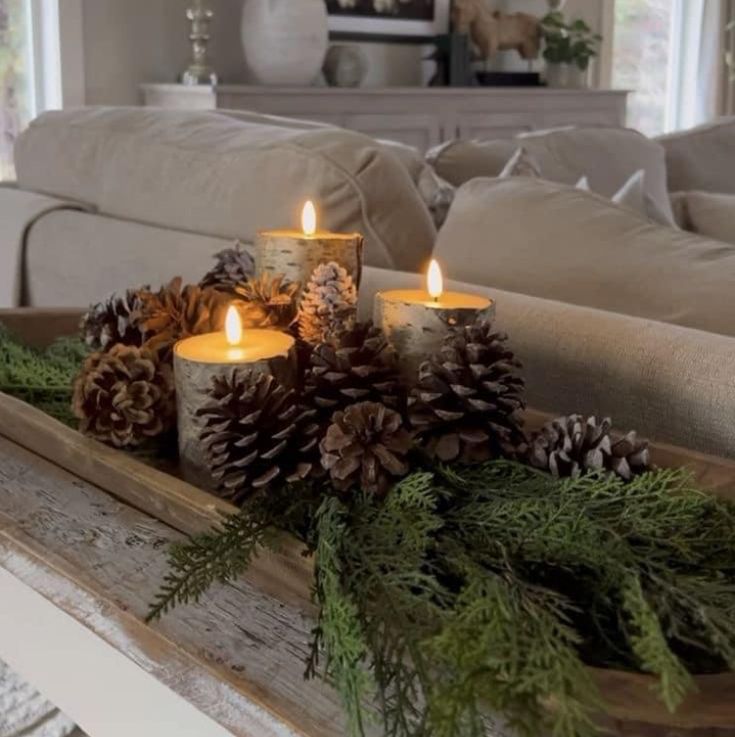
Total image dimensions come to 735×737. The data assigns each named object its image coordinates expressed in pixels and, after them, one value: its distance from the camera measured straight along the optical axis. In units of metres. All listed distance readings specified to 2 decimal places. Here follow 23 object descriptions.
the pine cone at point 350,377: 1.06
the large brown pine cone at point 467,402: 1.04
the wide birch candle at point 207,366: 1.08
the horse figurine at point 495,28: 4.88
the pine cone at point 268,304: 1.20
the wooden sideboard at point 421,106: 3.93
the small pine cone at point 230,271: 1.30
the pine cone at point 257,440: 1.03
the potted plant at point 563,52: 4.97
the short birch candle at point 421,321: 1.11
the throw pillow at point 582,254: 1.32
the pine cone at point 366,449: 1.00
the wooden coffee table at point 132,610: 0.97
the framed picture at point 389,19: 4.58
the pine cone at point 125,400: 1.15
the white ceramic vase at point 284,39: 4.01
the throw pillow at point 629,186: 2.28
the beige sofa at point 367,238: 1.19
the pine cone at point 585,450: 1.03
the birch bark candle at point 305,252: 1.25
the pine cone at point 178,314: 1.21
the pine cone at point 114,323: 1.22
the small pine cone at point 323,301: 1.19
